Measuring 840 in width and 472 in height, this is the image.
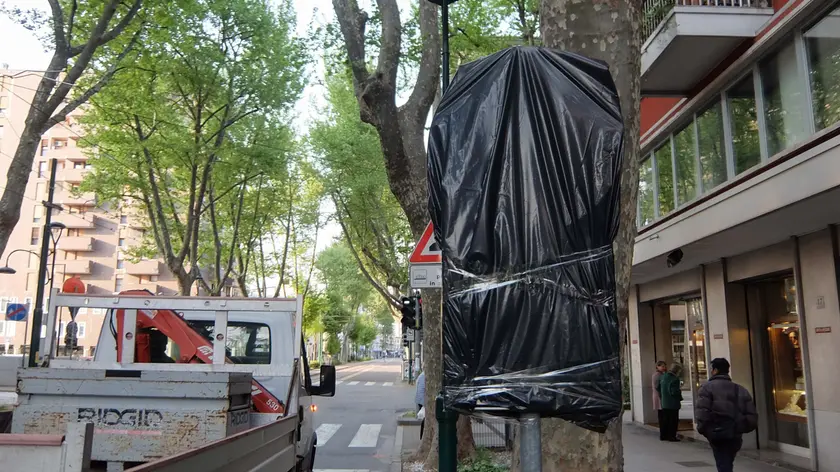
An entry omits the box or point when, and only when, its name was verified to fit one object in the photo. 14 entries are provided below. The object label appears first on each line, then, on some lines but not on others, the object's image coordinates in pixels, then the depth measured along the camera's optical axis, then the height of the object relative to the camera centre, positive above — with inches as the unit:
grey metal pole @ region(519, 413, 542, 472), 82.3 -13.3
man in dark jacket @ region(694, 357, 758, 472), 266.2 -31.5
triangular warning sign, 237.9 +30.8
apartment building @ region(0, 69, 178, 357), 2343.8 +370.6
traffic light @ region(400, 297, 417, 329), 684.4 +27.0
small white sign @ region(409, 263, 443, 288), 237.1 +23.0
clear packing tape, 82.0 -0.9
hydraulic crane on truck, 249.6 +2.5
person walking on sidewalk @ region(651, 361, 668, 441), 517.0 -35.0
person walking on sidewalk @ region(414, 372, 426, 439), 539.2 -44.9
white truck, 171.5 -13.2
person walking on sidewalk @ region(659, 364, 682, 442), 500.4 -48.2
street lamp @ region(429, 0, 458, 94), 258.6 +127.5
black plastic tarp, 83.1 +13.9
